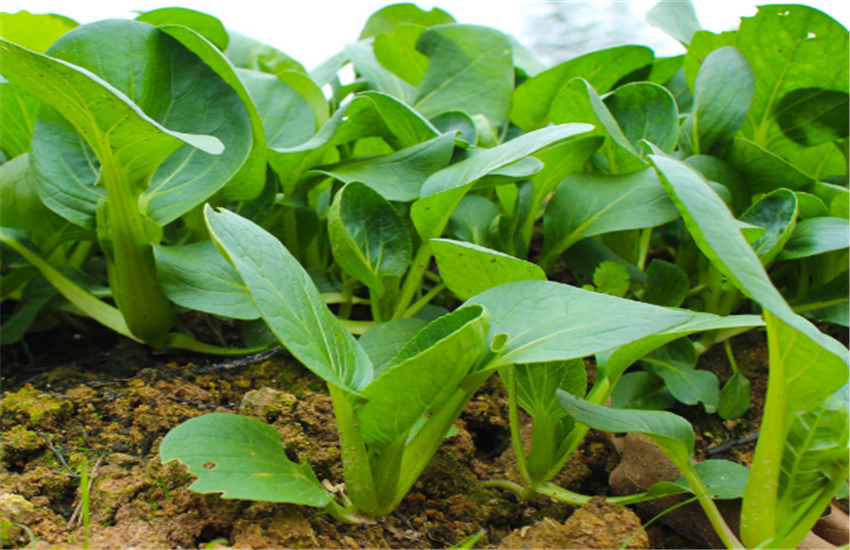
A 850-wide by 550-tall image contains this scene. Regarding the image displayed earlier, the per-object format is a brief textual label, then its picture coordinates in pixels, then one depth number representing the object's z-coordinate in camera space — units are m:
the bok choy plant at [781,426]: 0.43
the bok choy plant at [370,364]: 0.43
